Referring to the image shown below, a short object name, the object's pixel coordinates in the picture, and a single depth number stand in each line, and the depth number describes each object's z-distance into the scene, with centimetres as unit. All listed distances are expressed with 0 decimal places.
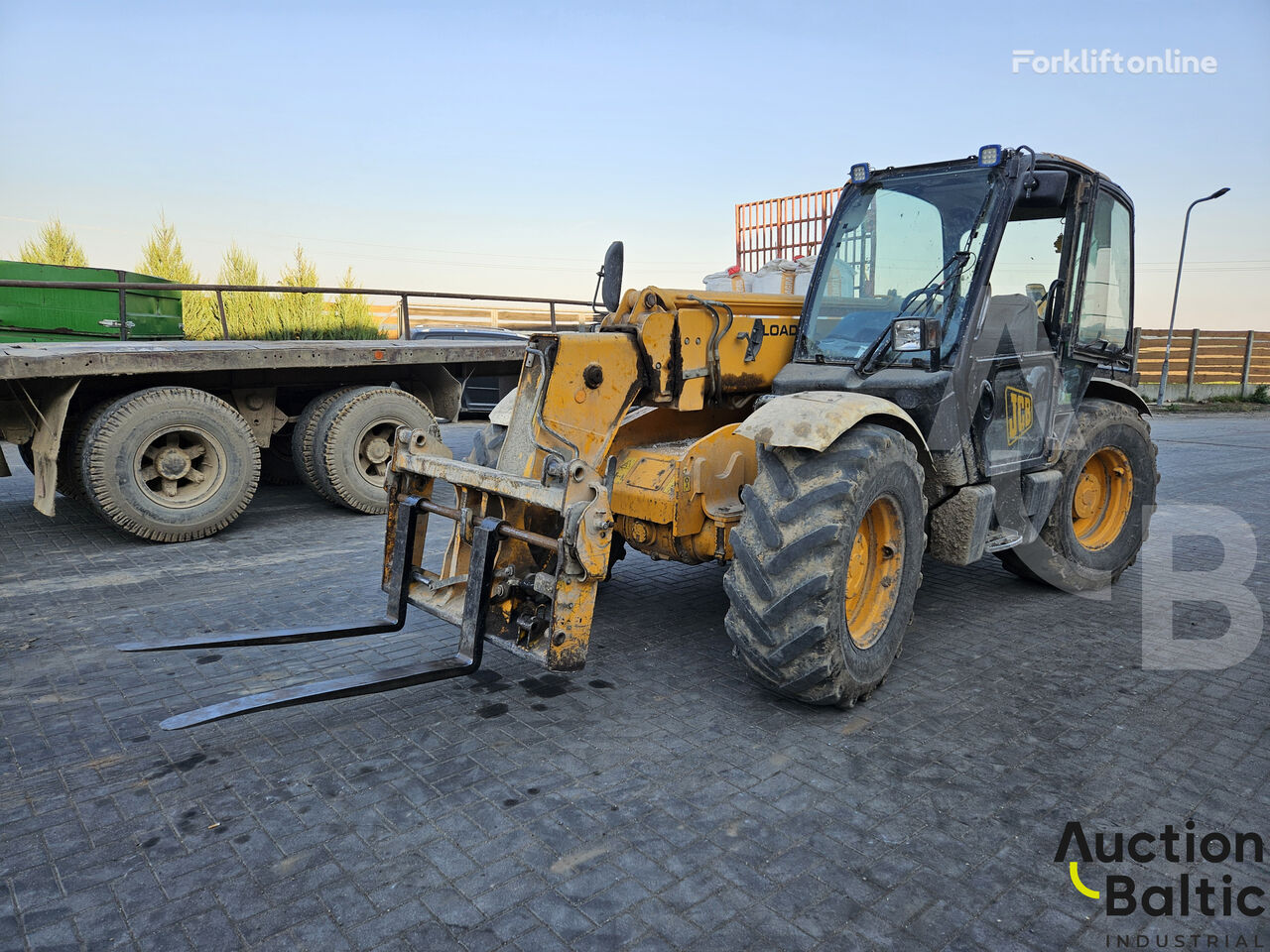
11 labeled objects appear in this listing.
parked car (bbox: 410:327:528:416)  1530
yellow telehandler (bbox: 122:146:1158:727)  377
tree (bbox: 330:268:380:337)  1617
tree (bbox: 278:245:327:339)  1614
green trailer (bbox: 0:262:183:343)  1215
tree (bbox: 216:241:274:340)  1662
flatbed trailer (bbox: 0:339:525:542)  707
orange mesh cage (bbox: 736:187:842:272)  1295
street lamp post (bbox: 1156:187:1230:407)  2341
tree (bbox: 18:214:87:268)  1936
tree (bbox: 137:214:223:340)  1744
